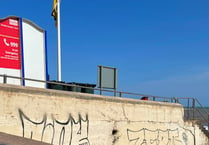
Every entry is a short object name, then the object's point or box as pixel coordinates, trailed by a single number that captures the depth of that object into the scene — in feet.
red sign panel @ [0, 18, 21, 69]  38.81
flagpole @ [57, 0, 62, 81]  53.52
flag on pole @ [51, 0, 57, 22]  61.46
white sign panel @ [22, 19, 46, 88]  41.22
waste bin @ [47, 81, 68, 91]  41.88
